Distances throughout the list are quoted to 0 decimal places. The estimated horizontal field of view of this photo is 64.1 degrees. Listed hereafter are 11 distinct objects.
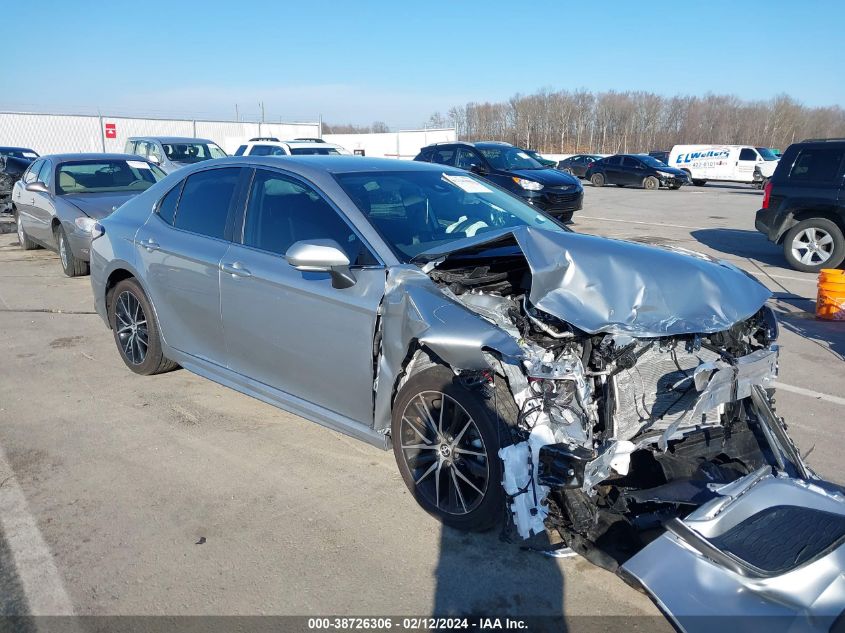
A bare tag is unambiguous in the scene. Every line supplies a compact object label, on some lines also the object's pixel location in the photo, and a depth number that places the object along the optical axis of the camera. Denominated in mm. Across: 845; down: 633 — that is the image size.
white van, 29844
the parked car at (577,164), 32094
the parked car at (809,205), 9805
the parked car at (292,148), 17484
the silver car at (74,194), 9195
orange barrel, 7148
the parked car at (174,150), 15992
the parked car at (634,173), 28141
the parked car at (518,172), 13320
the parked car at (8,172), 16844
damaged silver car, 2654
